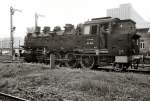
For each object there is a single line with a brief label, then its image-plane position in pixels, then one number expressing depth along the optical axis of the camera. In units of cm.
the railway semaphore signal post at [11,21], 3522
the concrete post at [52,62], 1429
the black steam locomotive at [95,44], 1405
